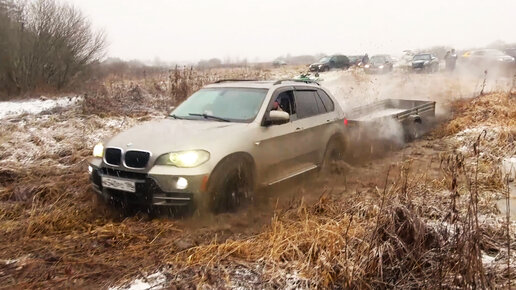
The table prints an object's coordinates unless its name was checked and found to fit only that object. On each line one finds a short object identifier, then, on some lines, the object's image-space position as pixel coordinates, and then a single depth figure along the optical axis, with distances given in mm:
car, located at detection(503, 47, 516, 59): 28883
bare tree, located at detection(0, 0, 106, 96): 17891
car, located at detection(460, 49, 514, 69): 24969
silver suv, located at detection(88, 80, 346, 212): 4316
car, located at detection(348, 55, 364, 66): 36941
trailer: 7930
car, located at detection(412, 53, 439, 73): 27484
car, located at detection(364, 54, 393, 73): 26094
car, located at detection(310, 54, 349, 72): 31928
